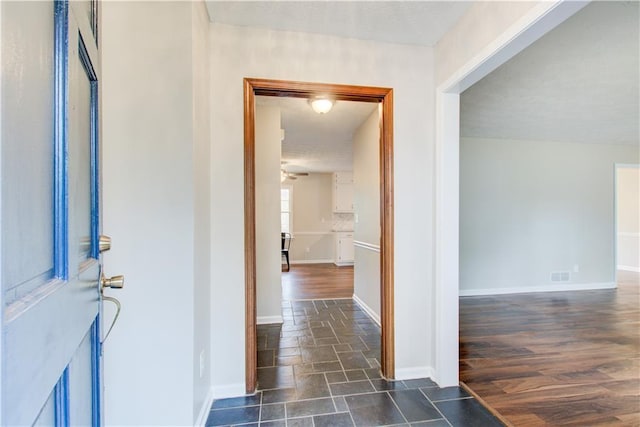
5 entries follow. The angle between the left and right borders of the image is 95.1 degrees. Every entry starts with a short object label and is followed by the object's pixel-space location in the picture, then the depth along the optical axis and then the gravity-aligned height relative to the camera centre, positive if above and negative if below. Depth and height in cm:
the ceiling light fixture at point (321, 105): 279 +103
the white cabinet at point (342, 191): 778 +53
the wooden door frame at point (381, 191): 199 +14
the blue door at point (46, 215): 38 -1
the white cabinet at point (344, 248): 761 -98
